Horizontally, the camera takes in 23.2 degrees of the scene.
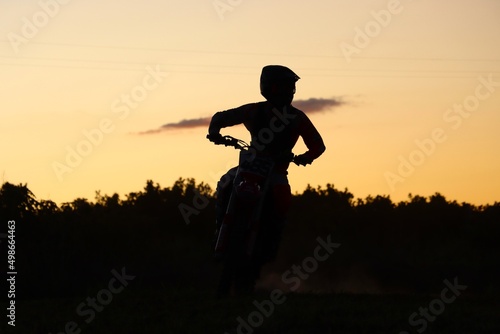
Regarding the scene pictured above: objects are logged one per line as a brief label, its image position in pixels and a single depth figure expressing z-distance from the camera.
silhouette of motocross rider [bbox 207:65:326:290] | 14.95
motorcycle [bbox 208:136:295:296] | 14.46
